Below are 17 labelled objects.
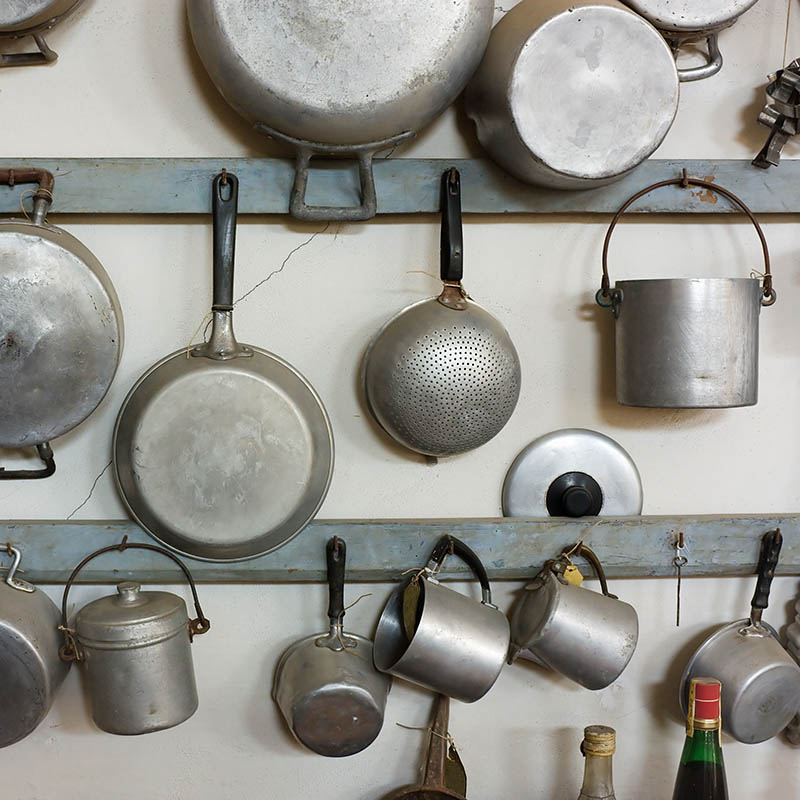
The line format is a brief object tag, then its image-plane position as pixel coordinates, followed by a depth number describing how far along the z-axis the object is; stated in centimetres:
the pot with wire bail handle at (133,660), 110
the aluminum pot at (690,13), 115
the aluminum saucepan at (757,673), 119
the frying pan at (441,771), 122
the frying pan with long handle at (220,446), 116
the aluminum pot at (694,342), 110
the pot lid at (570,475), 125
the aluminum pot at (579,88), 107
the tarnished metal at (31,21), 109
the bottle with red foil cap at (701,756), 112
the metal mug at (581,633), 115
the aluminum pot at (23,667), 112
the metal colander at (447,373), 114
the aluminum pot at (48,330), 109
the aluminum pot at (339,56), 104
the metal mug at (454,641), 112
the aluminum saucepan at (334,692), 116
